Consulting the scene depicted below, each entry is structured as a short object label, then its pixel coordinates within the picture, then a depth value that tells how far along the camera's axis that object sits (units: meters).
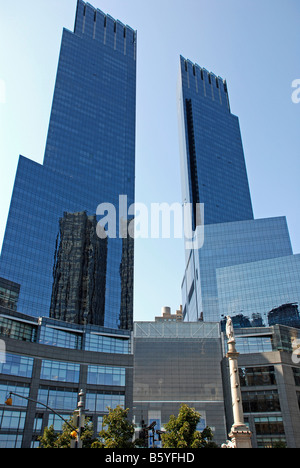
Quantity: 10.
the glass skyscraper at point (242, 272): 130.00
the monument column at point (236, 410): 34.69
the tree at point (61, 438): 45.62
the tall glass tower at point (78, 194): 130.38
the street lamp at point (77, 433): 23.70
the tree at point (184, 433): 44.64
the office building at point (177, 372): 78.56
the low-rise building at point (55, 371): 61.28
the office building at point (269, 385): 71.44
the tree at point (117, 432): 43.55
